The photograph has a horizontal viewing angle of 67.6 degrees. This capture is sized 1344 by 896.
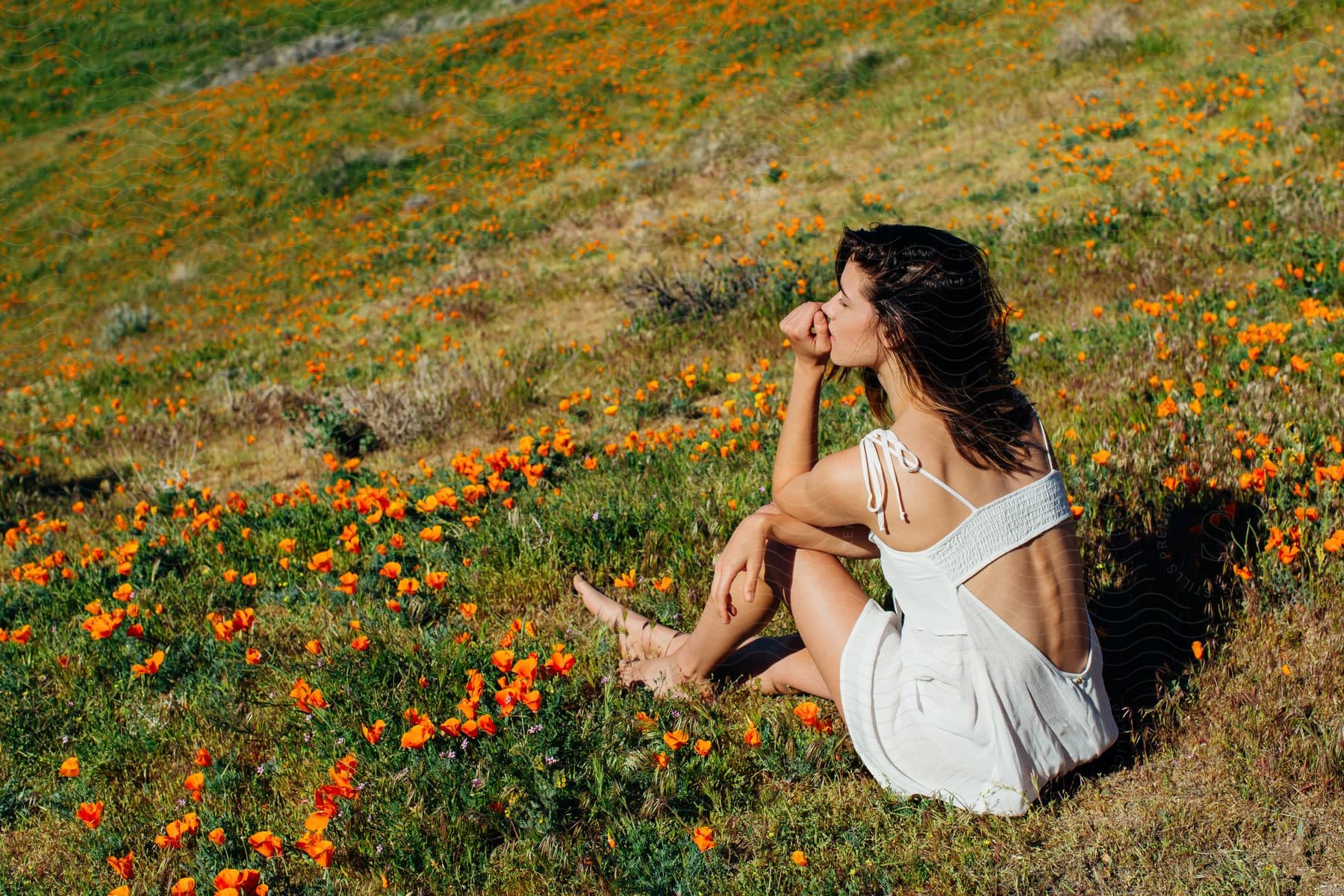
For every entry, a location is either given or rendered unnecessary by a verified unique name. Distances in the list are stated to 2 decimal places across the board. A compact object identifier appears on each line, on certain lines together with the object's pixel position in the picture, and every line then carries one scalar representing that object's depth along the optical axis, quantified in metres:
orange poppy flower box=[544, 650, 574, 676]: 2.81
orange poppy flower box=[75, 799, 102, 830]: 2.56
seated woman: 2.41
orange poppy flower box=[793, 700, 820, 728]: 2.75
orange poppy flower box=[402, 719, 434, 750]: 2.63
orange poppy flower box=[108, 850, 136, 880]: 2.53
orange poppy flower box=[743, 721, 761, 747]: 2.69
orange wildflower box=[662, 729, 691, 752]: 2.68
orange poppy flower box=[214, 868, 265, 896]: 2.33
